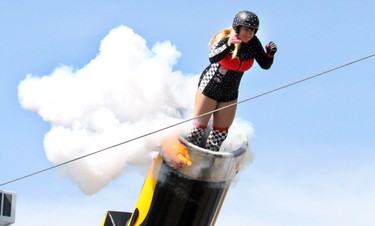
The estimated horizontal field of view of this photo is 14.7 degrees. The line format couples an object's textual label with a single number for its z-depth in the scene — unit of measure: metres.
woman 16.11
